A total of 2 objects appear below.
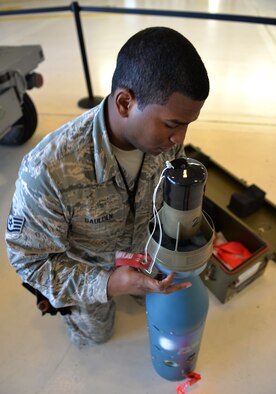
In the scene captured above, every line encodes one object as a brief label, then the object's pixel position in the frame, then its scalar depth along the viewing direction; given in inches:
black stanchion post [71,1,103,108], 90.0
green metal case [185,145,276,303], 50.9
